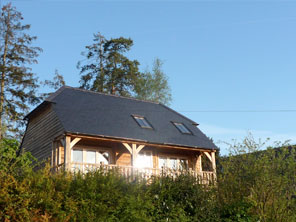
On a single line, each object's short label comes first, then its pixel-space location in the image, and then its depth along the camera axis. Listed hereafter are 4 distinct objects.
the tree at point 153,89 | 38.75
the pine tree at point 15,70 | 30.94
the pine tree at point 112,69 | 38.34
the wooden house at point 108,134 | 18.50
